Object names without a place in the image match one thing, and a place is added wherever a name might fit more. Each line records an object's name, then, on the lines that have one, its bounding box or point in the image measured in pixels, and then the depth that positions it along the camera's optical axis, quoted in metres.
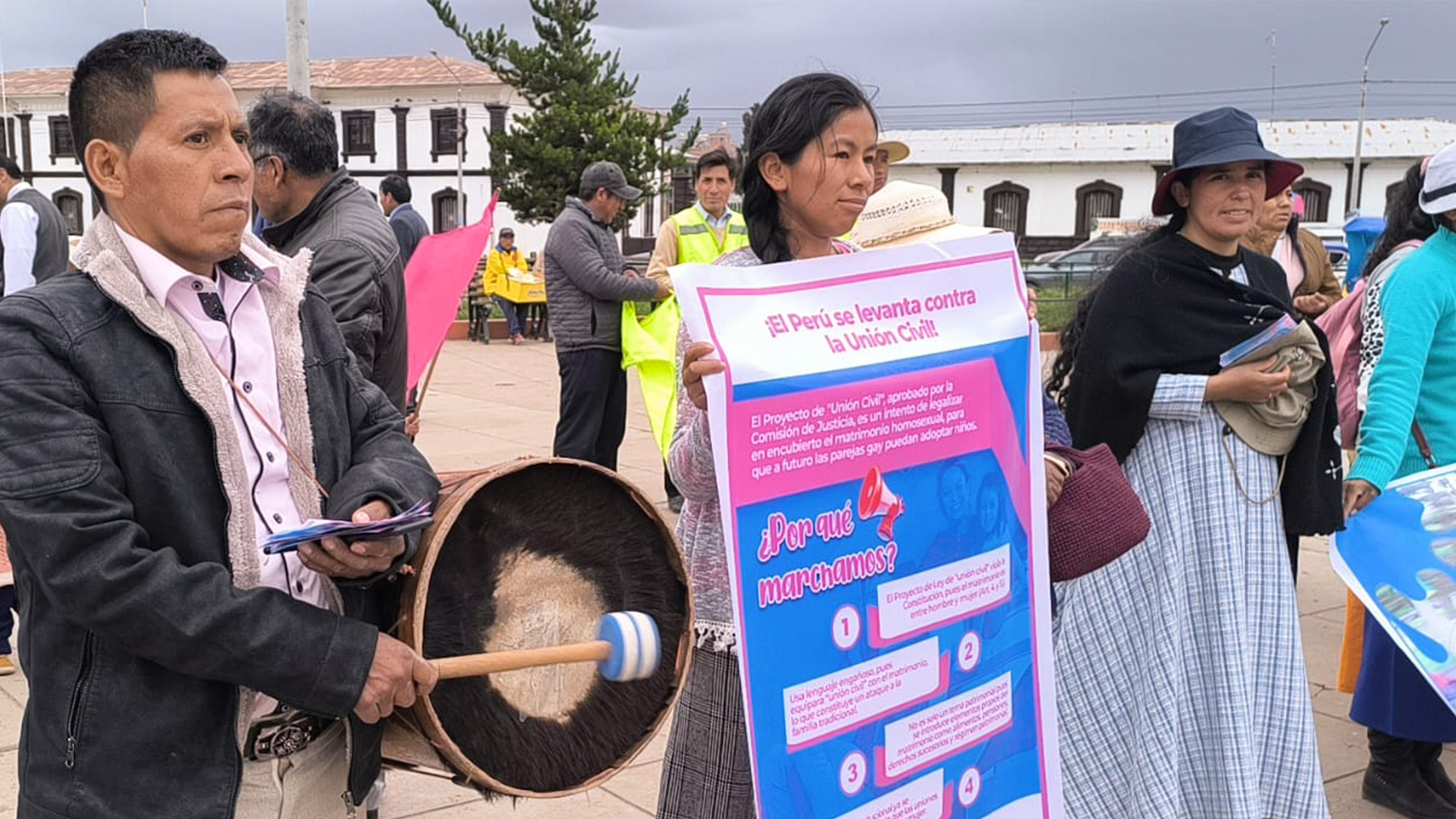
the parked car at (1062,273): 19.41
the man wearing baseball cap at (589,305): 6.57
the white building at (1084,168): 43.75
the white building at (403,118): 56.50
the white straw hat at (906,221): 3.69
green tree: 35.19
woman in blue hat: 3.21
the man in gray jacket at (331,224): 3.42
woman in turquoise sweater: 3.64
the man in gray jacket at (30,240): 6.40
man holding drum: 1.66
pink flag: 3.90
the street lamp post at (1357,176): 40.38
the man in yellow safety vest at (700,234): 6.49
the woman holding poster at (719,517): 2.45
